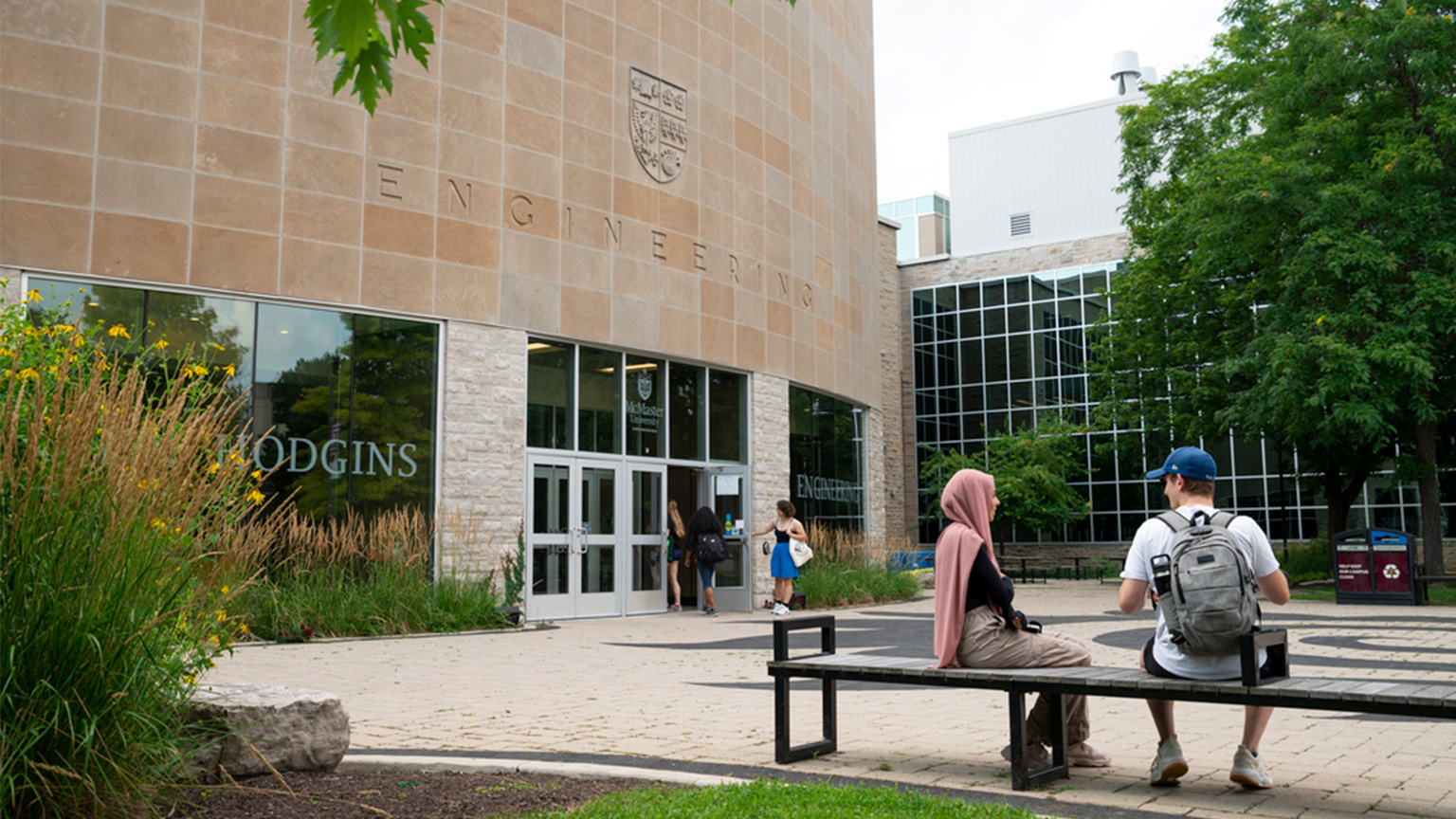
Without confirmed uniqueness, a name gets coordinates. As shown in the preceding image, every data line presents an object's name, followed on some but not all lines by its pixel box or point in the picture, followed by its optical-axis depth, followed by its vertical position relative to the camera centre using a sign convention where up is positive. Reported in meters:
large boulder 4.79 -0.80
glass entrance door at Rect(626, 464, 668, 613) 18.39 +0.01
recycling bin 19.88 -0.55
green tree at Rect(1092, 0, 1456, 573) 19.64 +5.52
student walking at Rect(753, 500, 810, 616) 17.77 -0.18
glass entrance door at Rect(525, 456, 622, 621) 16.91 +0.01
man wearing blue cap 5.22 -0.23
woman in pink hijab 5.78 -0.36
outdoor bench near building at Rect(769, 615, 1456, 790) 4.67 -0.65
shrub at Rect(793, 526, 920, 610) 19.62 -0.66
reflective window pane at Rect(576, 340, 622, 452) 17.80 +2.11
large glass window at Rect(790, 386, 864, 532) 21.97 +1.52
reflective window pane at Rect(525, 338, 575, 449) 17.06 +2.13
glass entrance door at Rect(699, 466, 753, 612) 19.86 -0.12
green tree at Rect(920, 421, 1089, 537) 36.72 +2.05
